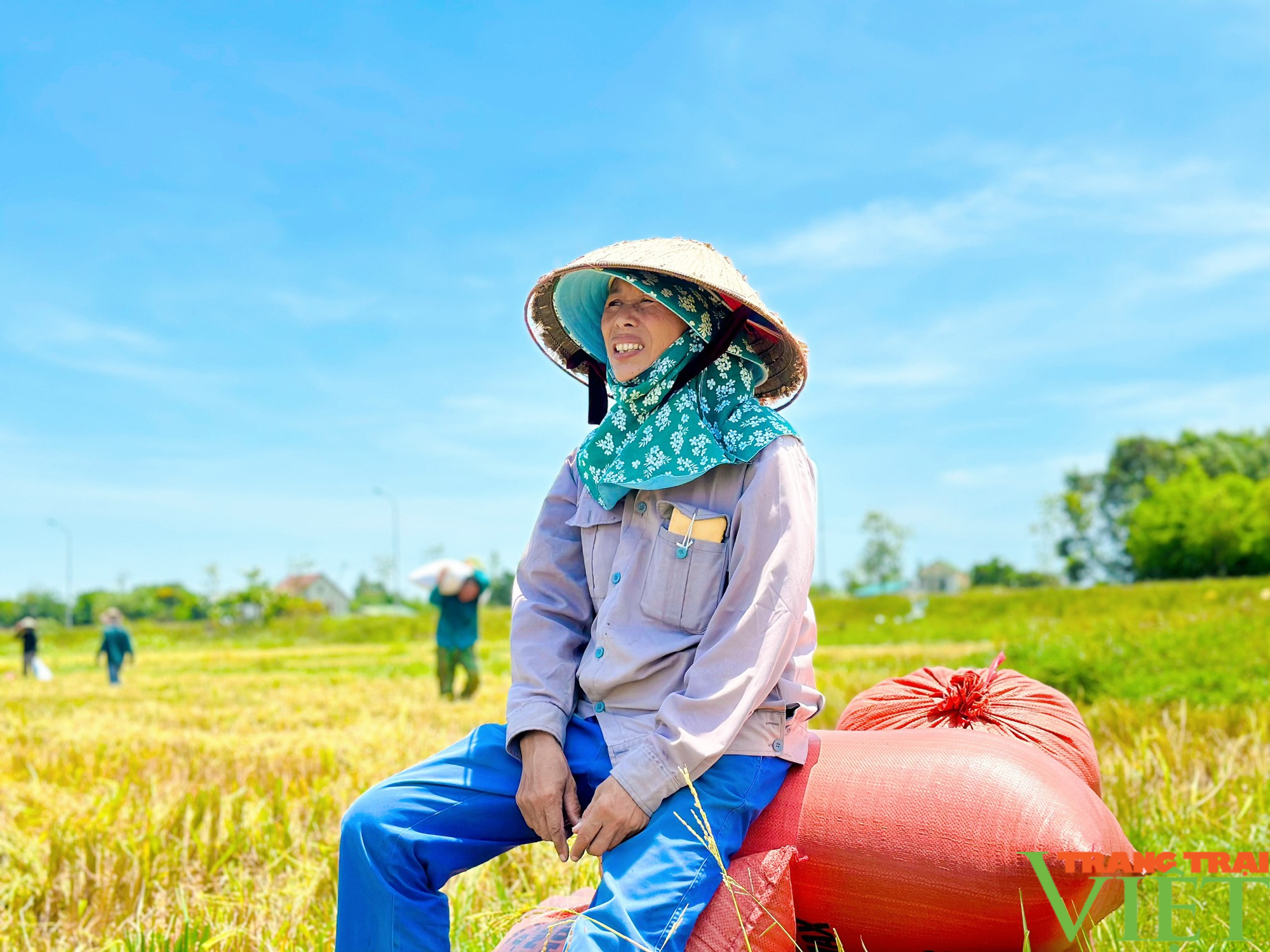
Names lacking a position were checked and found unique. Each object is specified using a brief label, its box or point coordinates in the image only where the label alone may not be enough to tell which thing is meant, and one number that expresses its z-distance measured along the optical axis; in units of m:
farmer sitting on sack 2.22
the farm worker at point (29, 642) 23.59
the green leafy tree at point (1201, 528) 55.88
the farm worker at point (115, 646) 18.34
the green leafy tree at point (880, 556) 86.62
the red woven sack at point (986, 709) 2.81
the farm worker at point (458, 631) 11.68
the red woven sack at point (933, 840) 2.30
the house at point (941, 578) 110.12
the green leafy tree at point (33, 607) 103.81
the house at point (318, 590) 100.44
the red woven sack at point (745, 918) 2.22
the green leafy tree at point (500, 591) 71.71
